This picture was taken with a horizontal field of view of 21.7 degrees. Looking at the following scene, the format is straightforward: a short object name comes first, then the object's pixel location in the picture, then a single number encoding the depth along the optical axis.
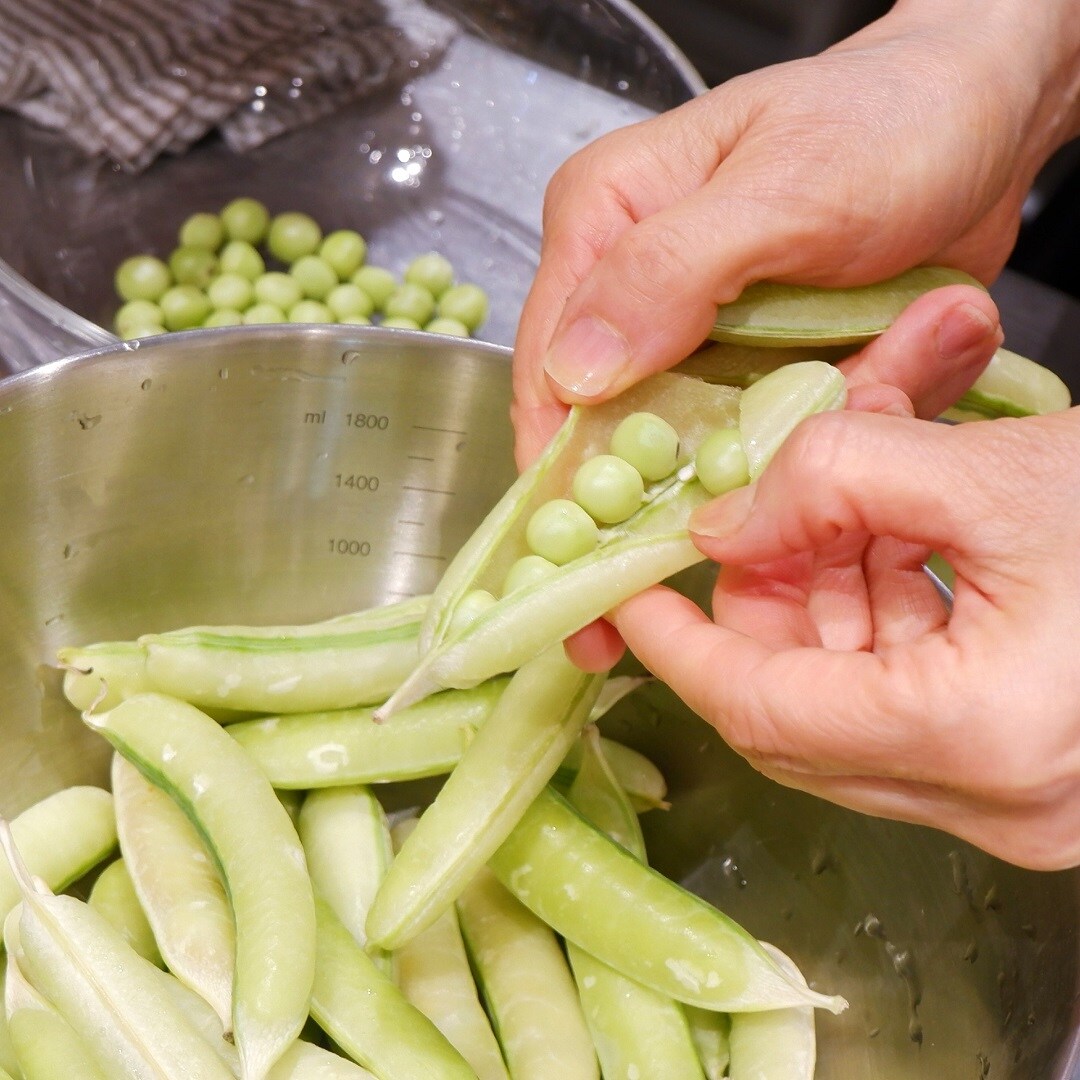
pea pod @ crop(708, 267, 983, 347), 0.45
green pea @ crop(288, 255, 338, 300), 0.60
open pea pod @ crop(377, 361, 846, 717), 0.42
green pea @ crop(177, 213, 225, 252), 0.60
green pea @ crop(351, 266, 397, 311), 0.60
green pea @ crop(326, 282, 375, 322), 0.60
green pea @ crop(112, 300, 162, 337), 0.58
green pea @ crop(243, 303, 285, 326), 0.59
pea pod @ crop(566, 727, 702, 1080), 0.44
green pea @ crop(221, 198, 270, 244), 0.61
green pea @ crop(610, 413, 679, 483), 0.43
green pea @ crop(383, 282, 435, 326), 0.59
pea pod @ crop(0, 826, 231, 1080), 0.42
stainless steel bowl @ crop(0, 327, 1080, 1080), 0.44
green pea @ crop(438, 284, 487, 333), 0.60
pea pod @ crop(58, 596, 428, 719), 0.46
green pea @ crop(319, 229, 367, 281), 0.60
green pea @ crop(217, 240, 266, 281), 0.60
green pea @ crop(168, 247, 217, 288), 0.60
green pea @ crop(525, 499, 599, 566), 0.43
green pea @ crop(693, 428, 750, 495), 0.43
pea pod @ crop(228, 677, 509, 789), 0.47
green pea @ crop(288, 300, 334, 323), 0.59
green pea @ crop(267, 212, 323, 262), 0.61
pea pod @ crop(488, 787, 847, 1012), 0.43
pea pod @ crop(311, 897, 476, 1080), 0.43
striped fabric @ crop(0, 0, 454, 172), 0.60
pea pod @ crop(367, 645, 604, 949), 0.44
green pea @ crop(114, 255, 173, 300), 0.59
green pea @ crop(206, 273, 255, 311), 0.59
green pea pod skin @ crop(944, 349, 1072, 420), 0.48
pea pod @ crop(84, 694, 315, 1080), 0.42
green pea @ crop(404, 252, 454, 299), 0.60
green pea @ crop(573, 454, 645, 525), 0.43
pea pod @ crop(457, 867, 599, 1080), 0.45
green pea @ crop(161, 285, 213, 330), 0.58
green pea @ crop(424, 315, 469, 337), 0.59
